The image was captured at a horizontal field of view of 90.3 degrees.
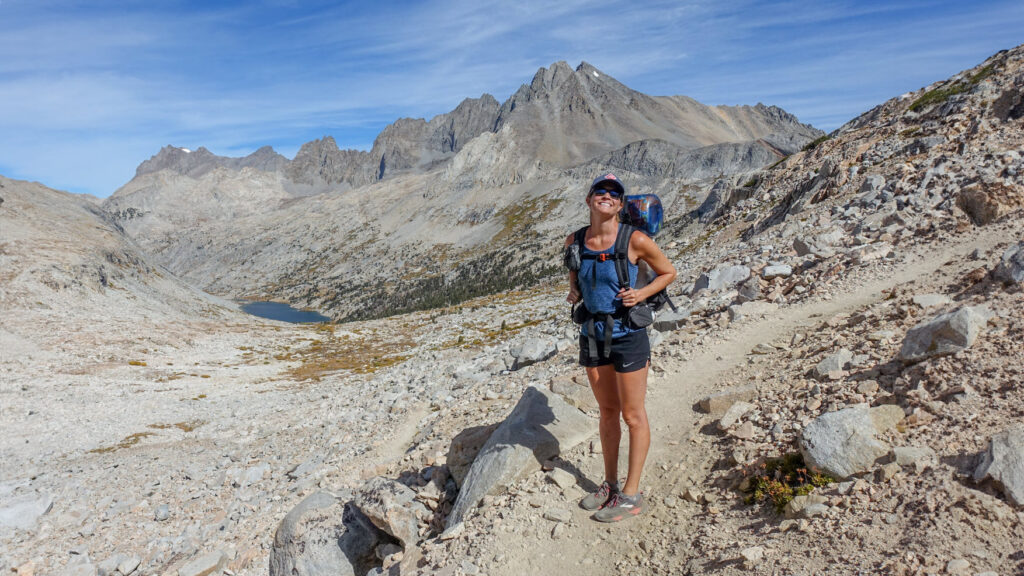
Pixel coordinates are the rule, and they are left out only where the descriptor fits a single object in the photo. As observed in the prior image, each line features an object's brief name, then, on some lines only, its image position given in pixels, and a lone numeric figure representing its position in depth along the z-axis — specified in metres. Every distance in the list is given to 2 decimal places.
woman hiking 6.01
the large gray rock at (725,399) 8.35
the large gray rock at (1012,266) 7.83
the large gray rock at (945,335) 6.56
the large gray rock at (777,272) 14.96
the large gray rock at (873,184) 21.46
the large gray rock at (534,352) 17.45
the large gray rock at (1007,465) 4.37
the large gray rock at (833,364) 7.92
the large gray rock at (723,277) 16.34
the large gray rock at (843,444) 5.54
